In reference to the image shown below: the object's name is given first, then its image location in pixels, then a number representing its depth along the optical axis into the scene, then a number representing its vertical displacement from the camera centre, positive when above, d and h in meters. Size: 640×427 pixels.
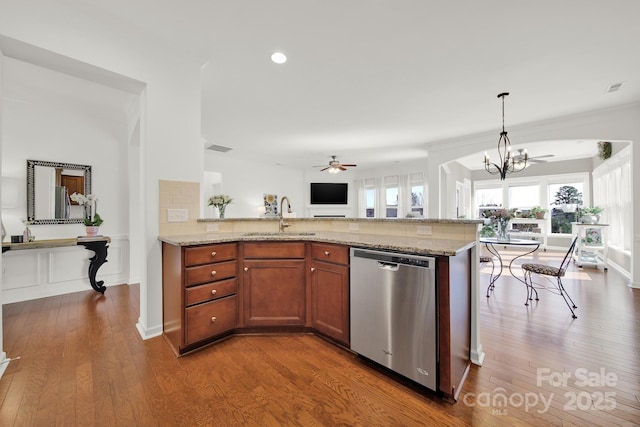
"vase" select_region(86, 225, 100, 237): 3.53 -0.21
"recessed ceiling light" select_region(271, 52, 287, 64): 2.61 +1.64
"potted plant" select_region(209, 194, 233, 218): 3.06 +0.16
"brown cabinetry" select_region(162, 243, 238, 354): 2.01 -0.67
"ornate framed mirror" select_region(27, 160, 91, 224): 3.39 +0.36
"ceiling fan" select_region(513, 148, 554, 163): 6.83 +1.54
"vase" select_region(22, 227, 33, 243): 3.16 -0.26
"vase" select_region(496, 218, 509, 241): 4.10 -0.27
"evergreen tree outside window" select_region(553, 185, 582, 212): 7.24 +0.40
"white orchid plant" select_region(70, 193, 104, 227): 3.50 +0.12
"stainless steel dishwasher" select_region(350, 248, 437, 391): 1.57 -0.67
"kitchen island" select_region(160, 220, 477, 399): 1.94 -0.60
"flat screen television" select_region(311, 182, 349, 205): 9.22 +0.75
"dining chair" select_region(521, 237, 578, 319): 3.02 -0.71
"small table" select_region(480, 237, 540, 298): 3.66 -0.45
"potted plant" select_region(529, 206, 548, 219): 7.59 +0.00
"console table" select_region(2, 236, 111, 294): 3.27 -0.44
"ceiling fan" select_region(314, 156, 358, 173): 6.52 +1.21
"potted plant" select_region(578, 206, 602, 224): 5.58 -0.07
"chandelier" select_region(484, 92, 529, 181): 3.45 +0.87
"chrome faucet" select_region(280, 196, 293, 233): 2.86 -0.13
